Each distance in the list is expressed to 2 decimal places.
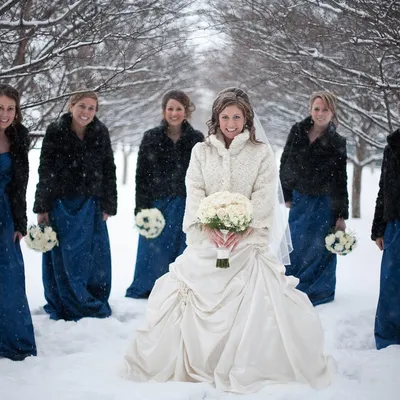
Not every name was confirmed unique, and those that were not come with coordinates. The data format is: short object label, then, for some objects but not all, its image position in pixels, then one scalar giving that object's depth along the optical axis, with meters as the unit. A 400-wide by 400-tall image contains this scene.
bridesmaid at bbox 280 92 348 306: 7.89
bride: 4.84
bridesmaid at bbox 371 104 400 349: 5.93
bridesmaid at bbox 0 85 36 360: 5.57
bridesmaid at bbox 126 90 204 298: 8.20
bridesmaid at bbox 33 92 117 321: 6.98
